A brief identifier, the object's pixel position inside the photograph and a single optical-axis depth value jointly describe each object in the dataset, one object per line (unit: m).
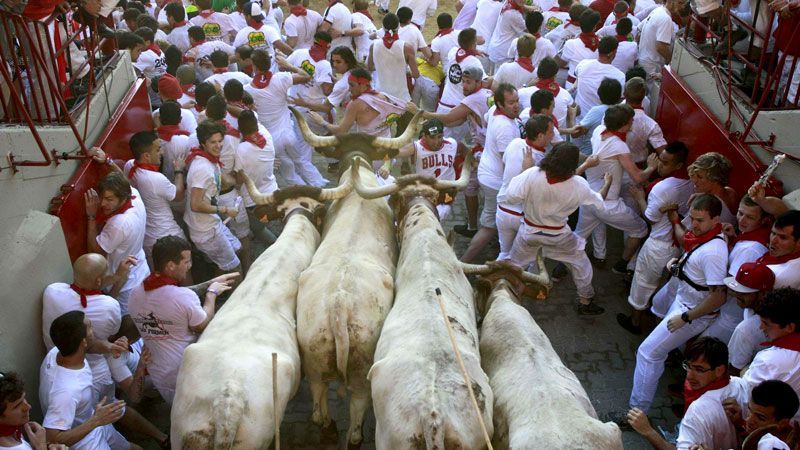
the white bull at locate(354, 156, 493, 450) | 4.69
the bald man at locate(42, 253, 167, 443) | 5.84
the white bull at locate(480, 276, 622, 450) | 4.74
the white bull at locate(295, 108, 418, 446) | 5.87
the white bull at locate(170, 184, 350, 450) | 4.85
